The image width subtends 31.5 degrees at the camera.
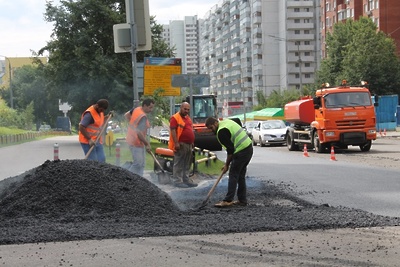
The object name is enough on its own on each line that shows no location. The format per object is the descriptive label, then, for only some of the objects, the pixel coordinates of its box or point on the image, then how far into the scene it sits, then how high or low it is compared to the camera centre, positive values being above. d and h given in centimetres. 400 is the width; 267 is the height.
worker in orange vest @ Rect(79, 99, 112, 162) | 1376 -61
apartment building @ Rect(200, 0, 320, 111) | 12194 +872
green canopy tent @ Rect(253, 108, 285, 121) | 6481 -208
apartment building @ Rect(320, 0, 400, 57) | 7738 +920
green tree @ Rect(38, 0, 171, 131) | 4741 +289
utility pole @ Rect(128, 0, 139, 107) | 1530 +145
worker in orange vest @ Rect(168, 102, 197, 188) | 1540 -105
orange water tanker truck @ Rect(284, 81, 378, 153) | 2825 -109
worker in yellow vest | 1156 -99
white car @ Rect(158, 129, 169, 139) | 5919 -319
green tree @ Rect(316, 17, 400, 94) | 6481 +276
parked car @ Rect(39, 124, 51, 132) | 11502 -459
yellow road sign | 2747 +96
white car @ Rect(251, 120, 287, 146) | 3950 -226
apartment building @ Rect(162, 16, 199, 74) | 18088 +1678
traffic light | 1545 +148
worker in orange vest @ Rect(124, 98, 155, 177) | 1391 -75
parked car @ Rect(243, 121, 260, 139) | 4310 -203
